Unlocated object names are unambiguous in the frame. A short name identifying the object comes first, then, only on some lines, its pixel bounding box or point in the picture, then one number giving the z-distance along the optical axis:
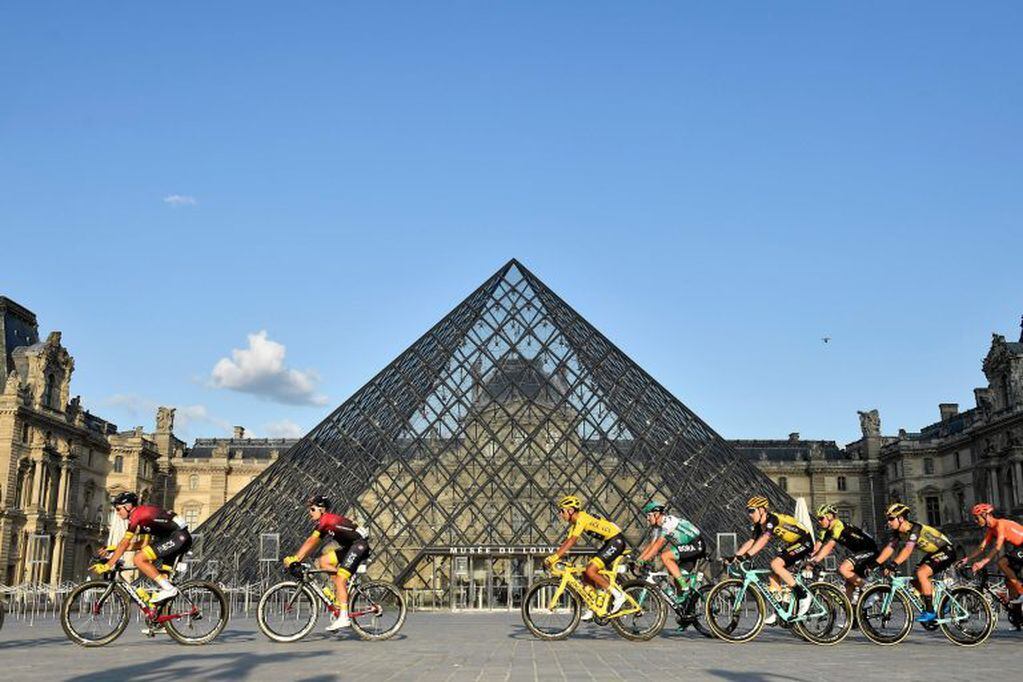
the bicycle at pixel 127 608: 10.28
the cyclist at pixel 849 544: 11.85
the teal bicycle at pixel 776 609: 11.11
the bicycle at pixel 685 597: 11.61
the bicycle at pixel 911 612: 11.01
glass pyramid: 28.02
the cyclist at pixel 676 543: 11.50
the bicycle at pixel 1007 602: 12.43
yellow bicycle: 11.02
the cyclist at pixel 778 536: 11.45
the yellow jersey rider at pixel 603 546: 11.06
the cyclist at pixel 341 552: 10.63
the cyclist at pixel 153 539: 10.20
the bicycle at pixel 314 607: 10.71
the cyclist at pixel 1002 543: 11.80
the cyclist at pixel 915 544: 11.63
